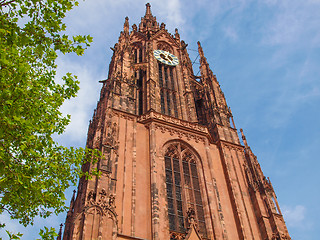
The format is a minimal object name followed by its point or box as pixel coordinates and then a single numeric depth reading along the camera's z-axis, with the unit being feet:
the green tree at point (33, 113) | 29.60
